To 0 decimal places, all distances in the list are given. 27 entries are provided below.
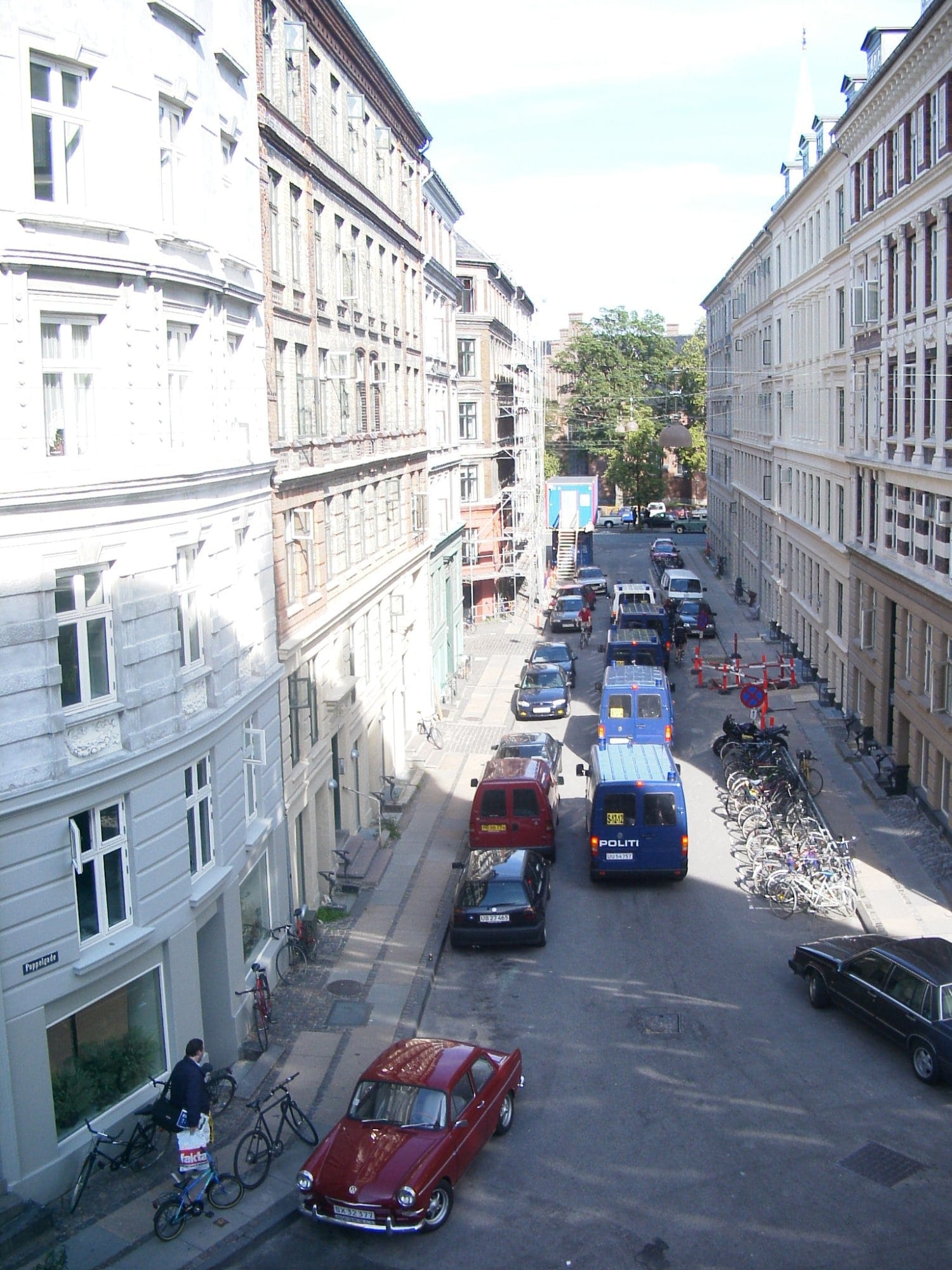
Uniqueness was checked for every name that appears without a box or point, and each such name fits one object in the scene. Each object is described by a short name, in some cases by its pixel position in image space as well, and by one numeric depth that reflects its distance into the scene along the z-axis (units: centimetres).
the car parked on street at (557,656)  4069
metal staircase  6962
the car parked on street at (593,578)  6059
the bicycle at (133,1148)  1227
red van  2297
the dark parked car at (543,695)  3523
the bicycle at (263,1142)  1280
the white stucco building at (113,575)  1161
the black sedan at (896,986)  1452
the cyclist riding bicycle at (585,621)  4978
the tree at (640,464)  9494
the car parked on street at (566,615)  5053
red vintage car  1144
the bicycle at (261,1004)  1622
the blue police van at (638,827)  2144
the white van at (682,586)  5338
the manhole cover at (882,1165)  1266
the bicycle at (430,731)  3300
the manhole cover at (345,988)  1781
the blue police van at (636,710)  2833
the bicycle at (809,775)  2697
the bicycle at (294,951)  1823
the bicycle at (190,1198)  1173
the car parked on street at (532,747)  2658
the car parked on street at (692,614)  4841
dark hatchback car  1905
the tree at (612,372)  9881
